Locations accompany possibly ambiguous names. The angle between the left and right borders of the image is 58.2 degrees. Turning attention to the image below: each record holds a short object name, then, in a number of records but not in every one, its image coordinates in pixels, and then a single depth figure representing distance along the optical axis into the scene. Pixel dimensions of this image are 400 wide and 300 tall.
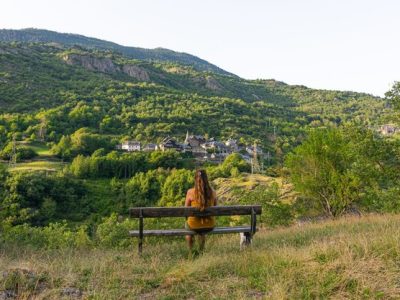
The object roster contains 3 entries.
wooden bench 6.11
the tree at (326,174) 21.50
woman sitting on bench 6.30
